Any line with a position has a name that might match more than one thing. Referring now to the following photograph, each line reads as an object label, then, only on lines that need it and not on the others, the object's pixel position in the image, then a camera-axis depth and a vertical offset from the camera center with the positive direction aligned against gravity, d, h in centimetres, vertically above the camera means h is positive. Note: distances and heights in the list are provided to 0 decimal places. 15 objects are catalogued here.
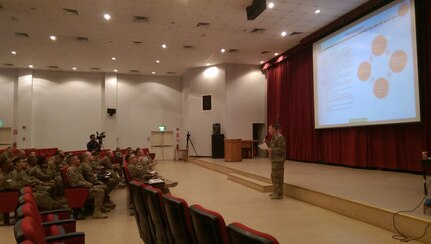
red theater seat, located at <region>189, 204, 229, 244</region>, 137 -45
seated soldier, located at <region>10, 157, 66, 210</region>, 450 -77
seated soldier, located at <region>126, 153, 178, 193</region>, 513 -64
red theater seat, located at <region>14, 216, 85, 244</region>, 136 -49
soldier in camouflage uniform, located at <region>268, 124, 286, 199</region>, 576 -46
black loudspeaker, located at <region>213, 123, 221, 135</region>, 1370 +33
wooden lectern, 1164 -61
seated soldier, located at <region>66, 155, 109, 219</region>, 458 -75
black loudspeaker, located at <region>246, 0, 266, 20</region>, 696 +317
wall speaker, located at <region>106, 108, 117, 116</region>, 1519 +139
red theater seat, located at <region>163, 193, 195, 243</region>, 172 -51
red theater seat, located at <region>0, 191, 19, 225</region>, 441 -95
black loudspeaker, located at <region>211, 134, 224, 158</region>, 1348 -47
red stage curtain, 651 +10
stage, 372 -100
